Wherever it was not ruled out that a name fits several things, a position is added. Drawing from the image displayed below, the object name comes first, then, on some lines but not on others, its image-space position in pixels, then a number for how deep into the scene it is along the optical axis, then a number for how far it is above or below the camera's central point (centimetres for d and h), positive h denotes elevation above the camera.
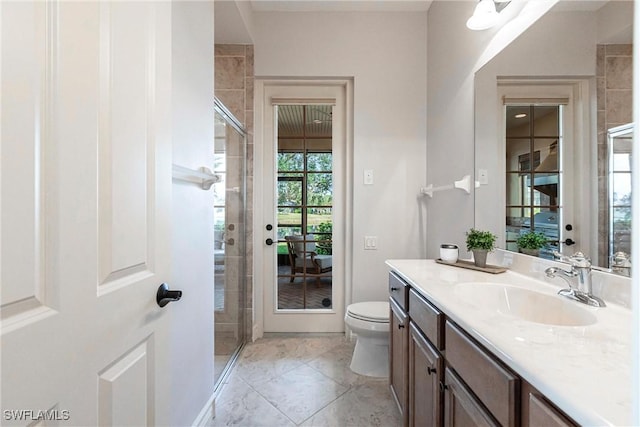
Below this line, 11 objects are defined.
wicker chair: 284 -44
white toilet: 199 -89
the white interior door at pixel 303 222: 278 -1
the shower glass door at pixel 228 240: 208 -22
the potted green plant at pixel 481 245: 160 -17
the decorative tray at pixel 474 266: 151 -29
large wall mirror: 101 +36
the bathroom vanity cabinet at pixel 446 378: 65 -49
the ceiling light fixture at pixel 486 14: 155 +107
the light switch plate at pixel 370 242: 266 -26
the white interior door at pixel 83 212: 46 +0
